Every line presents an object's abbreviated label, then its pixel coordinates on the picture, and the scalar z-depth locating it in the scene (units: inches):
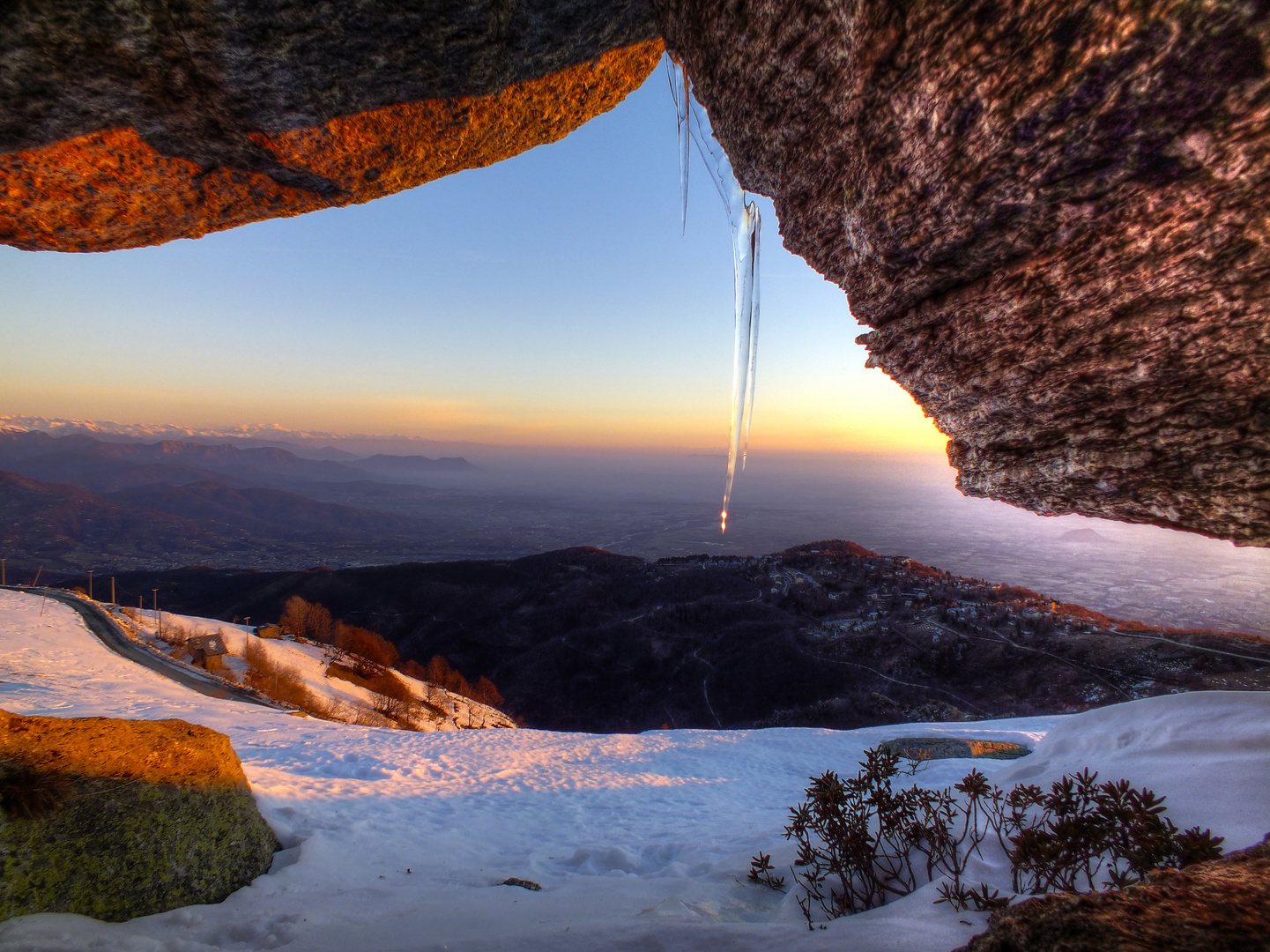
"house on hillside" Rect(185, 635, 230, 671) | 897.8
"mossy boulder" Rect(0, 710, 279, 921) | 148.3
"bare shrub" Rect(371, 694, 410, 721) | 951.8
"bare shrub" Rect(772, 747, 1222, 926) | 127.4
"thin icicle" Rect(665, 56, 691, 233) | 150.4
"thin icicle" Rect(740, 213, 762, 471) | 190.4
